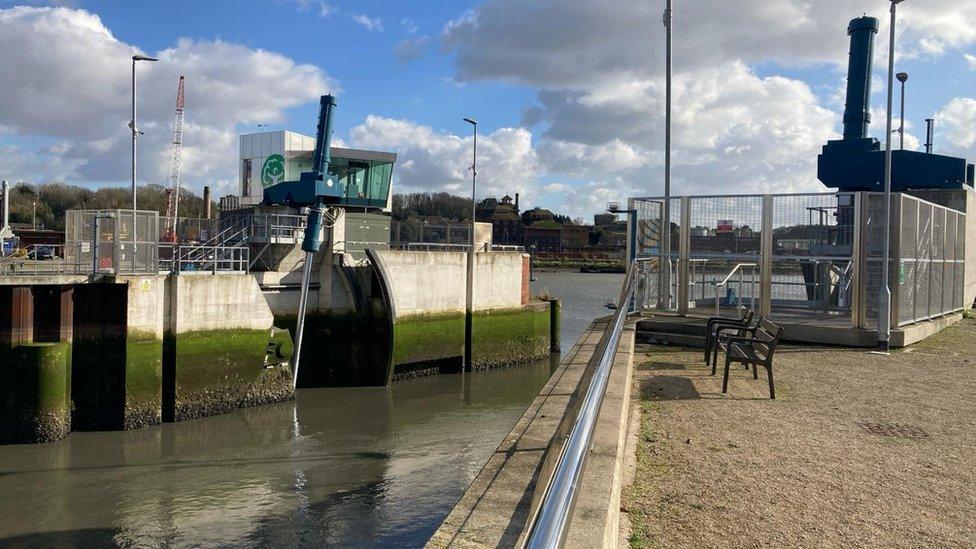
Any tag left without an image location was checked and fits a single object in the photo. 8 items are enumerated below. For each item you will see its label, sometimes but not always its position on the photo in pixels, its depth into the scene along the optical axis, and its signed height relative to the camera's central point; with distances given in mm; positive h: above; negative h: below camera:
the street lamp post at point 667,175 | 15203 +1700
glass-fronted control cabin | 30938 +3474
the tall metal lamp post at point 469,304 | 26234 -1699
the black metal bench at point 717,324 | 10070 -903
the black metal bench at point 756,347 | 8242 -1025
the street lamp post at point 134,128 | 21797 +3396
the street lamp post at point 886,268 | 12391 -124
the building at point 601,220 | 129750 +6177
